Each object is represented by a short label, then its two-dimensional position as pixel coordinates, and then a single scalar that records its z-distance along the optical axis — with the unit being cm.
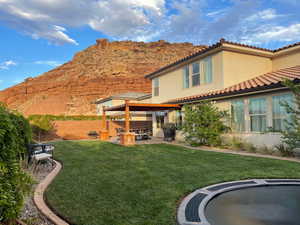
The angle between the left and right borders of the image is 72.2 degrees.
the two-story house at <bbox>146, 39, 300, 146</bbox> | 974
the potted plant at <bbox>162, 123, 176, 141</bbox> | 1545
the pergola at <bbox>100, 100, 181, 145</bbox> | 1332
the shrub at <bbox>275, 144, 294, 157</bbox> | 866
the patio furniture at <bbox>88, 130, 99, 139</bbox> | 2180
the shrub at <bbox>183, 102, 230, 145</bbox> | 1143
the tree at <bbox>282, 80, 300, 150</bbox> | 777
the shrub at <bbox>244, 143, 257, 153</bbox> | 1013
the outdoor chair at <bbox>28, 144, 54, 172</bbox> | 728
